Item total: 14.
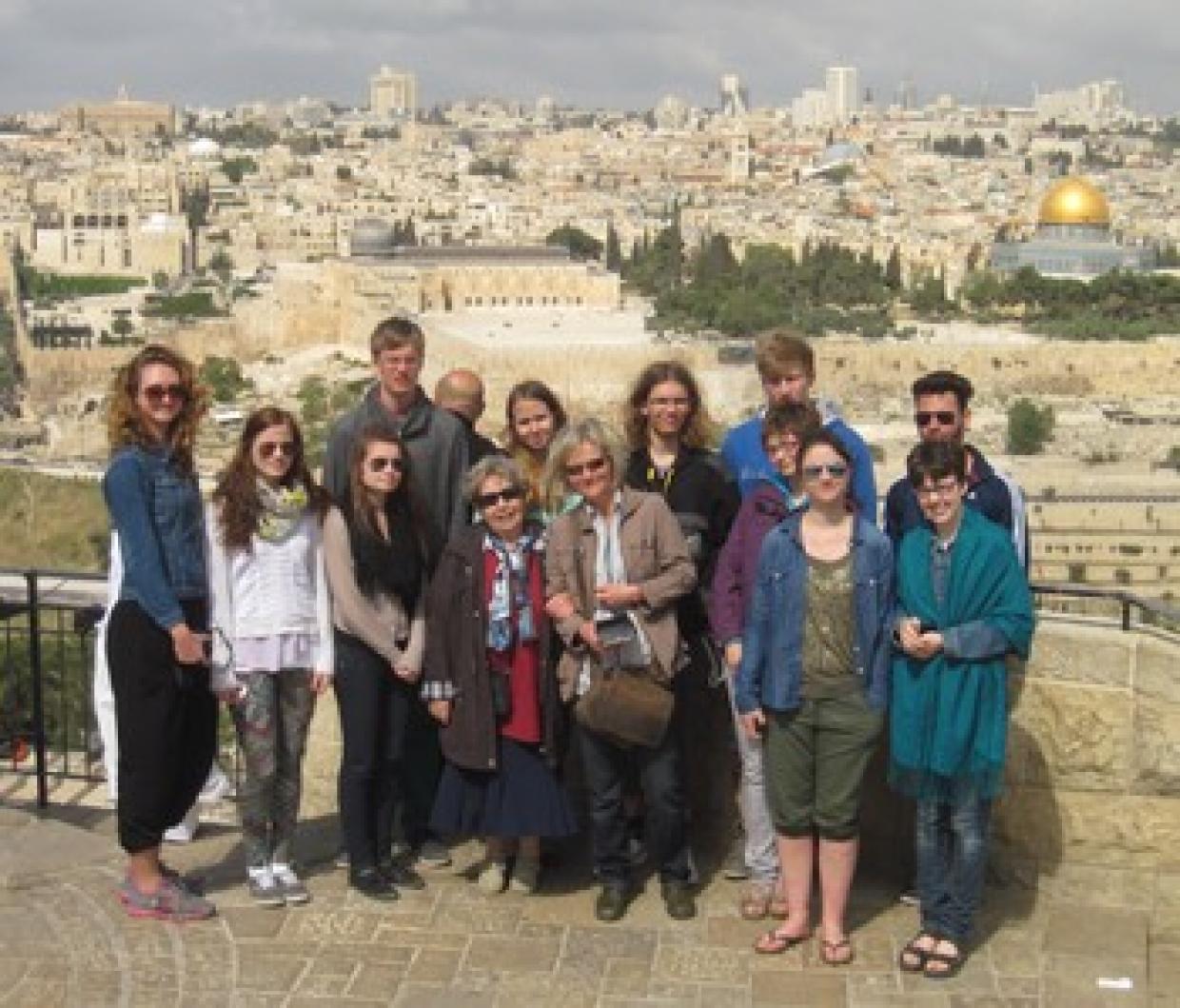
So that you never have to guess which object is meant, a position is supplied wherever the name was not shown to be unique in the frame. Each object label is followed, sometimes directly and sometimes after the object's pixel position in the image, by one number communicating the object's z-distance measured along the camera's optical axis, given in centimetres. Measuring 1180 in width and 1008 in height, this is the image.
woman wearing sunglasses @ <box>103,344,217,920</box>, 470
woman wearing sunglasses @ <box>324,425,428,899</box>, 490
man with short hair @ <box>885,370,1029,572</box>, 473
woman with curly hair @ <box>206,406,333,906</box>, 480
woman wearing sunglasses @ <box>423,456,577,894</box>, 487
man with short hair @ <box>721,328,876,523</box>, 488
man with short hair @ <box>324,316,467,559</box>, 516
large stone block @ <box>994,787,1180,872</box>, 503
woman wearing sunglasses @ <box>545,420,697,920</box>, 476
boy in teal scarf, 450
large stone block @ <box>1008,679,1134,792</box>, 501
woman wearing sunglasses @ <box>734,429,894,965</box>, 454
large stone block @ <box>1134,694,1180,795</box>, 494
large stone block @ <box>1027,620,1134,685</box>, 498
